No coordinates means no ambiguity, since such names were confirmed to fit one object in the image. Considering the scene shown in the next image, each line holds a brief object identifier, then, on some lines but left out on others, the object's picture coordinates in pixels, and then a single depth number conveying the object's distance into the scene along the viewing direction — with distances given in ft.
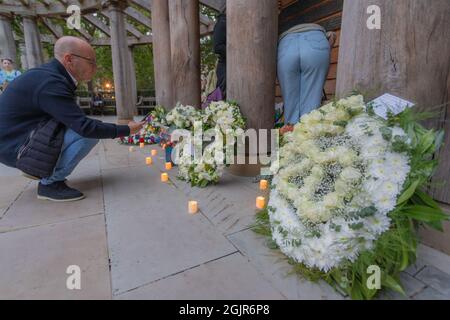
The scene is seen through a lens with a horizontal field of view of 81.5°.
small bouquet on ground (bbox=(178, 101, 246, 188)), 7.45
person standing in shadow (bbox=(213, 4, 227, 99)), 9.43
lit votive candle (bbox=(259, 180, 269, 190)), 7.35
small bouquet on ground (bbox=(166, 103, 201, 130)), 8.66
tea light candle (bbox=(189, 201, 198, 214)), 5.94
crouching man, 6.16
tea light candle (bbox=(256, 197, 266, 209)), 6.12
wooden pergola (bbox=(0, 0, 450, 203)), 3.96
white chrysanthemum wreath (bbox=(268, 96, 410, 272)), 3.39
